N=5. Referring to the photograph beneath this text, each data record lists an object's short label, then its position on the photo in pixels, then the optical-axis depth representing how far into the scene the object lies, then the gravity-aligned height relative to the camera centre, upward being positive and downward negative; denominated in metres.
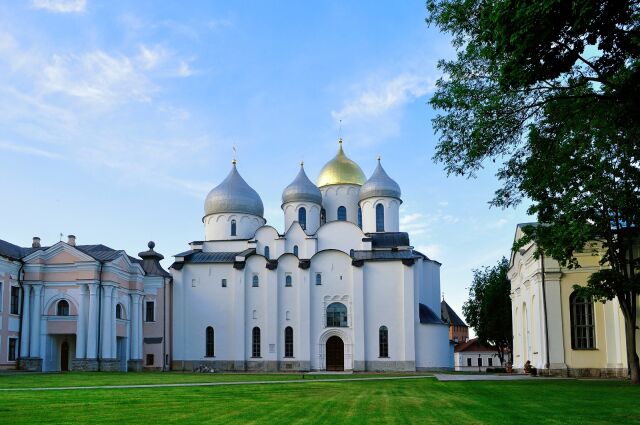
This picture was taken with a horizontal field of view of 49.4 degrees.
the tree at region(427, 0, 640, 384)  14.82 +5.50
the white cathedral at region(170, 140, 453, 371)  53.91 +1.53
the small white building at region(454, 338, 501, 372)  102.38 -5.82
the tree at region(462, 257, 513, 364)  59.97 +0.77
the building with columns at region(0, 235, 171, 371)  44.94 +1.06
